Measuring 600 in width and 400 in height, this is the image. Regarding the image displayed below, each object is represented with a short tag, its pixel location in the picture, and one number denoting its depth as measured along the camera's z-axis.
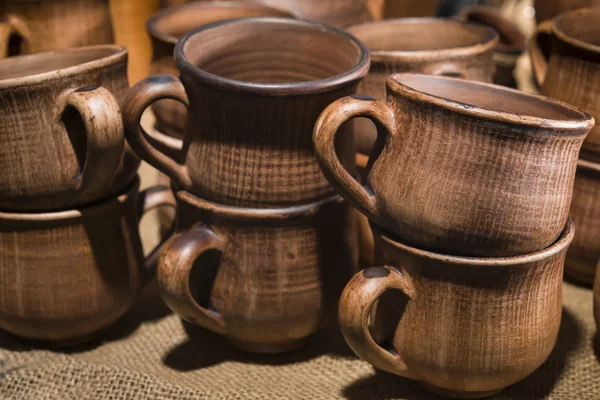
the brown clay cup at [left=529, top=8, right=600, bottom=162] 0.77
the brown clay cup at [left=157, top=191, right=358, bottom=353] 0.67
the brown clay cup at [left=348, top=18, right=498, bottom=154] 0.78
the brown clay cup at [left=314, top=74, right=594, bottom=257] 0.57
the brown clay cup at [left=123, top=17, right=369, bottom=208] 0.63
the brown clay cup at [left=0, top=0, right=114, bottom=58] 0.89
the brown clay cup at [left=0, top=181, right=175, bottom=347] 0.71
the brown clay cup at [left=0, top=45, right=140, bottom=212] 0.65
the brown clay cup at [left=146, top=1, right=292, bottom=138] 0.86
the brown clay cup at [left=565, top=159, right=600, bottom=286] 0.80
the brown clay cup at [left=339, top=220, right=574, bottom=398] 0.61
